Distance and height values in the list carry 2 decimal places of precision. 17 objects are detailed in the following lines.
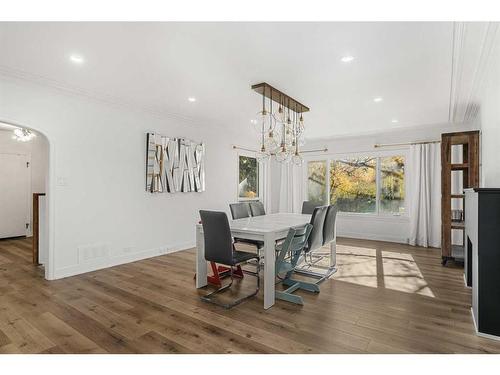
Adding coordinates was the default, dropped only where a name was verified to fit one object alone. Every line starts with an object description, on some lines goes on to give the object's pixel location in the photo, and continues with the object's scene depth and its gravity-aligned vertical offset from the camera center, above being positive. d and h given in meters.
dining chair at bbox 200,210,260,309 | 2.77 -0.56
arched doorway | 6.06 +0.08
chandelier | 3.64 +0.90
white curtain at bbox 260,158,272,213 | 7.41 +0.05
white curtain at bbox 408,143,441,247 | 5.51 -0.14
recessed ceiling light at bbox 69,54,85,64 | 2.75 +1.24
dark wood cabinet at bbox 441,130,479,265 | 4.03 +0.25
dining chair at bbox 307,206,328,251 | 3.26 -0.45
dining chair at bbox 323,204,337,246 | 3.64 -0.48
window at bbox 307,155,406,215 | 6.14 +0.12
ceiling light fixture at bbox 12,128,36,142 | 5.13 +0.94
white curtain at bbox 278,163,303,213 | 7.22 -0.02
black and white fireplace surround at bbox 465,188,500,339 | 2.13 -0.54
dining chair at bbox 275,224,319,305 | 2.91 -0.88
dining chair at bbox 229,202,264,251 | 4.22 -0.34
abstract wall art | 4.62 +0.39
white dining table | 2.77 -0.48
